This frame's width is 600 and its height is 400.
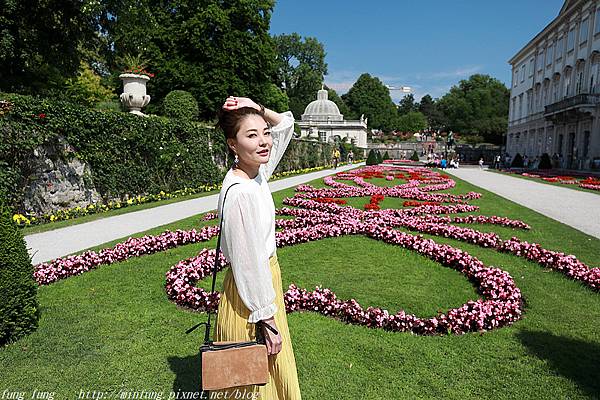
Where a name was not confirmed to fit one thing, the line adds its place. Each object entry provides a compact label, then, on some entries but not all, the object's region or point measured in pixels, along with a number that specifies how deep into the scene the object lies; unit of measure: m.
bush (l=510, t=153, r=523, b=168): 40.03
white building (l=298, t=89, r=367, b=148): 62.53
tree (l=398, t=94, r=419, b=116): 108.86
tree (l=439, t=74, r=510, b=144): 69.75
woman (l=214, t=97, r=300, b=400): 1.74
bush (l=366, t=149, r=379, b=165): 36.69
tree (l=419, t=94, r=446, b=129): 86.00
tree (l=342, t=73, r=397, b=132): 81.06
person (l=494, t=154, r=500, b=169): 39.31
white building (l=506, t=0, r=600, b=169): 30.94
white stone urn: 12.17
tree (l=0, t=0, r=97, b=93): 13.63
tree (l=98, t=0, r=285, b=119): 27.05
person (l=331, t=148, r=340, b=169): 30.34
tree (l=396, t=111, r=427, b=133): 83.62
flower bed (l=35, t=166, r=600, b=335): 3.74
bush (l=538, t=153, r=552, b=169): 33.47
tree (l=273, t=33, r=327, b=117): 64.75
